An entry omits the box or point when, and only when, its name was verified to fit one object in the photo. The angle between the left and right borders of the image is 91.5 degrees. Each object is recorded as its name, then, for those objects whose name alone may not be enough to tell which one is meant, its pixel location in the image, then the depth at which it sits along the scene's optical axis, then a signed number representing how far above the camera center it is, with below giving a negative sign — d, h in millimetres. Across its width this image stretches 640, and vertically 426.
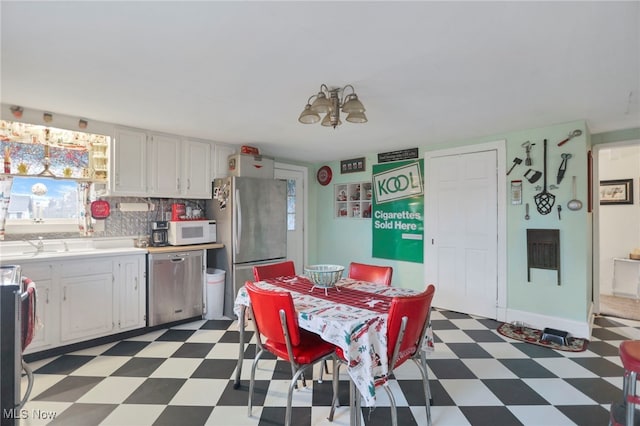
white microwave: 3738 -197
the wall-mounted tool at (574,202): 3209 +159
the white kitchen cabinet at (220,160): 4211 +765
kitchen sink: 2830 -341
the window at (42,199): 3059 +169
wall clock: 5699 +761
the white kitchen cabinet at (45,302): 2723 -780
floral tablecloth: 1561 -569
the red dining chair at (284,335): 1697 -692
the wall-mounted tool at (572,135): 3225 +859
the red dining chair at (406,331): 1598 -628
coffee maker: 3773 -212
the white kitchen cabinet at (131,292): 3238 -812
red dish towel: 1615 -524
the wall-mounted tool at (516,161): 3607 +650
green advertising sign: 4492 +91
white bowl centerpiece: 2244 -436
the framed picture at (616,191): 4727 +406
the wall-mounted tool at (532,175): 3502 +475
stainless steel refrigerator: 3938 -131
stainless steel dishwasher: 3459 -809
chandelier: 2016 +720
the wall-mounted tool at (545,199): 3420 +201
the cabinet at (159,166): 3439 +604
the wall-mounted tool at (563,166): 3320 +550
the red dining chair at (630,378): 1399 -746
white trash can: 3895 -990
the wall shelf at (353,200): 5219 +287
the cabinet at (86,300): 2898 -814
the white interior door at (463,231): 3816 -180
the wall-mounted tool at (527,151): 3538 +758
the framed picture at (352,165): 5219 +880
